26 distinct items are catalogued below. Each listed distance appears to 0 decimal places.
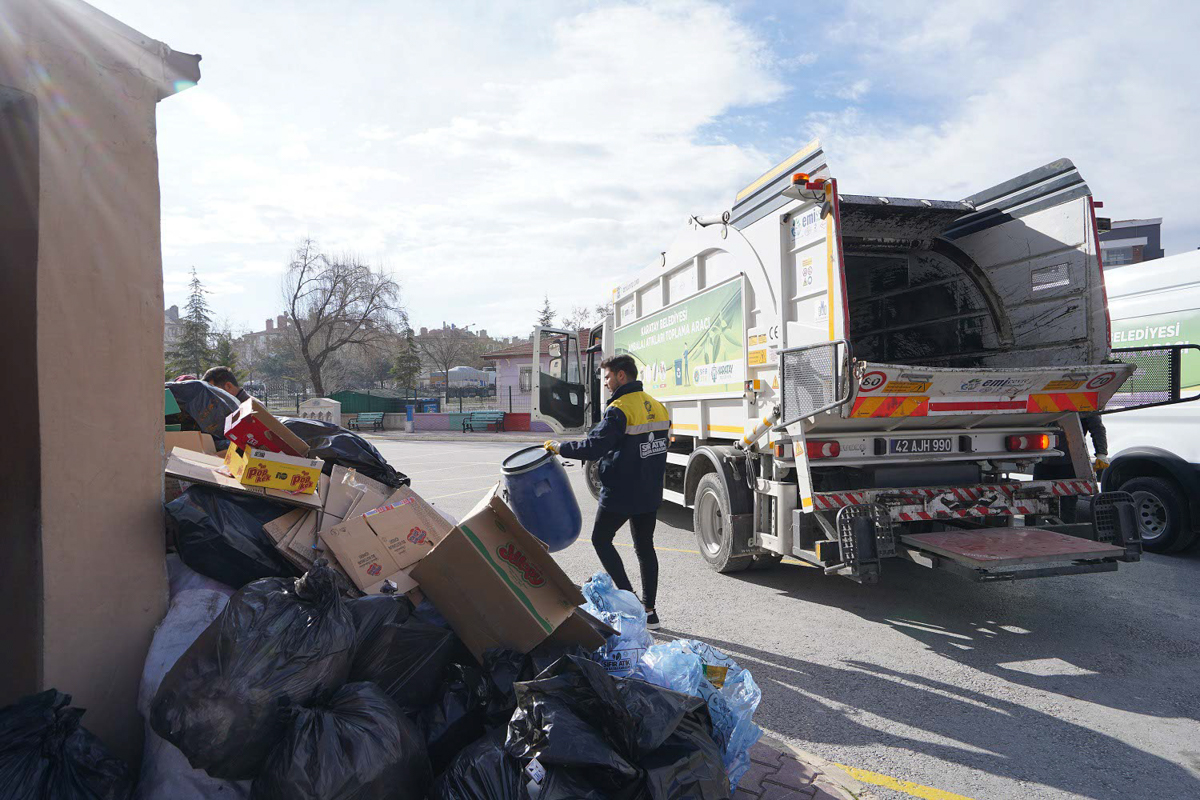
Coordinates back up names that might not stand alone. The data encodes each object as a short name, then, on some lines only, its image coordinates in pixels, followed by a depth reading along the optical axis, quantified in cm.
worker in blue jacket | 437
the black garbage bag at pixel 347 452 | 342
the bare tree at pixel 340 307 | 3484
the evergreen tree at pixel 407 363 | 3862
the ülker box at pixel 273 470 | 276
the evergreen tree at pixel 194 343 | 3356
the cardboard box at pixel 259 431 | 292
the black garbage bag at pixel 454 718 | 232
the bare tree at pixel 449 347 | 5022
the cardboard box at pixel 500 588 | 261
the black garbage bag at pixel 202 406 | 420
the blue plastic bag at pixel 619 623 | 274
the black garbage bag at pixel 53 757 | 182
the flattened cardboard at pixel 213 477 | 277
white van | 588
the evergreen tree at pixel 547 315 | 5741
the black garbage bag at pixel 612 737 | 197
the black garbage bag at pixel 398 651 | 239
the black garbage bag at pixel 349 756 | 189
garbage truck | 440
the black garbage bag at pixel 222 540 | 262
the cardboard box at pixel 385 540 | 282
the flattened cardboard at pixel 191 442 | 356
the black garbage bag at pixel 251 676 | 198
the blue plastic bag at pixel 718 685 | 246
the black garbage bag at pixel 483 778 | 200
